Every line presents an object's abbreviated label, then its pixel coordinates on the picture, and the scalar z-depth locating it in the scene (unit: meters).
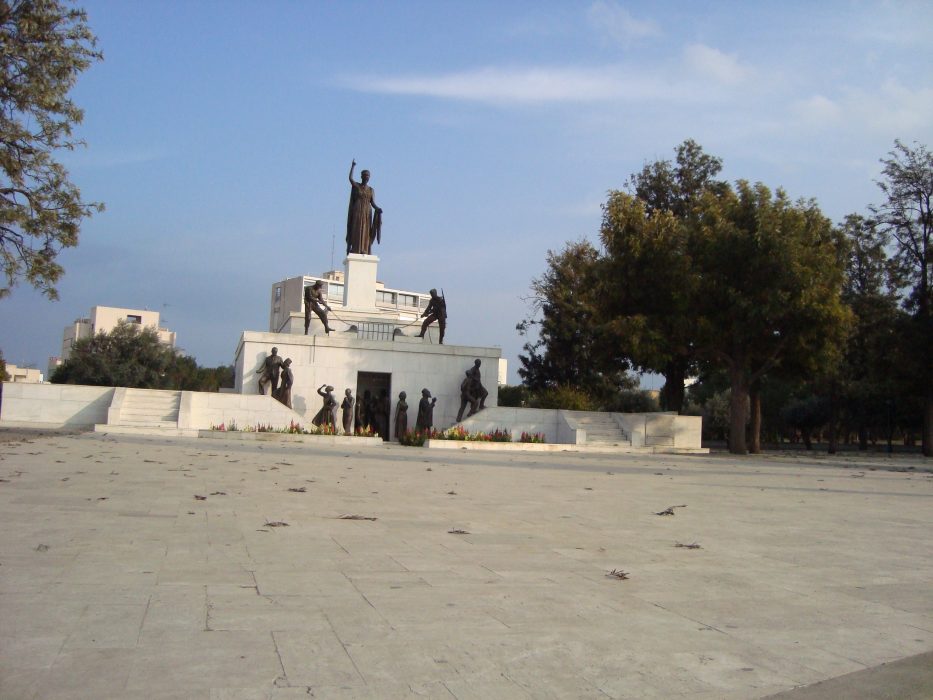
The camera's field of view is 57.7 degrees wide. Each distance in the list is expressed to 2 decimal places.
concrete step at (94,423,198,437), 25.67
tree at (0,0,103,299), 17.17
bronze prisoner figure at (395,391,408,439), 30.31
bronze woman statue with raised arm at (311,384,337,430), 28.72
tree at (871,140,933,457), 34.44
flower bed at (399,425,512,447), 26.80
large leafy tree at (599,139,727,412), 27.84
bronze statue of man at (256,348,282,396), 29.75
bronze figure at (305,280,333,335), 31.64
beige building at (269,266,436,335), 37.34
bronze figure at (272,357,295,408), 29.62
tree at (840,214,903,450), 34.72
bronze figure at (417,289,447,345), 33.68
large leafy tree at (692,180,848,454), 26.89
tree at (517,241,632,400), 40.66
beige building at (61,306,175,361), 109.50
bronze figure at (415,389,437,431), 29.91
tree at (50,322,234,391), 47.25
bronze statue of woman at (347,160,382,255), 37.81
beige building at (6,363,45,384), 121.66
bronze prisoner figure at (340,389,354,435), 29.38
